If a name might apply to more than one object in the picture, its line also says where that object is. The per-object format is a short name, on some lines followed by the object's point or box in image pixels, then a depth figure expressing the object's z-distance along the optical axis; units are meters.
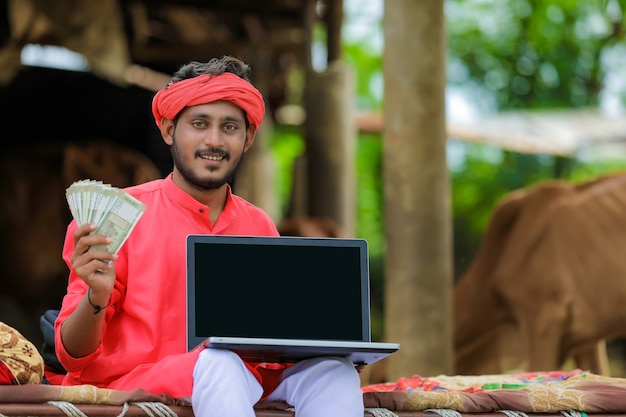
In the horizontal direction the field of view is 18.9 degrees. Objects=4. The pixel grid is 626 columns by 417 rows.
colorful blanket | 5.72
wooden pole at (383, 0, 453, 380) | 10.66
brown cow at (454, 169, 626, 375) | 13.65
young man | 5.13
